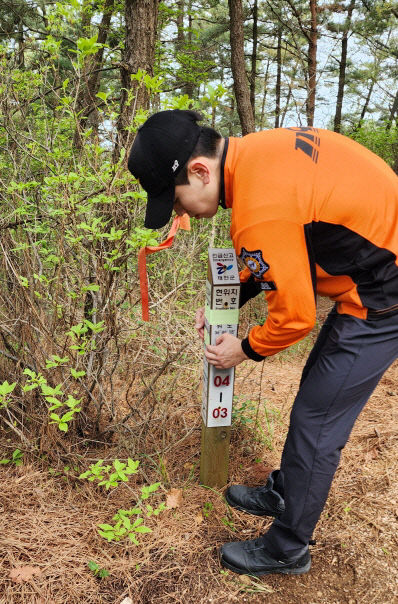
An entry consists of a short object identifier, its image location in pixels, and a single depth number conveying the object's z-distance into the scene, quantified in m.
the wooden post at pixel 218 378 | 2.14
